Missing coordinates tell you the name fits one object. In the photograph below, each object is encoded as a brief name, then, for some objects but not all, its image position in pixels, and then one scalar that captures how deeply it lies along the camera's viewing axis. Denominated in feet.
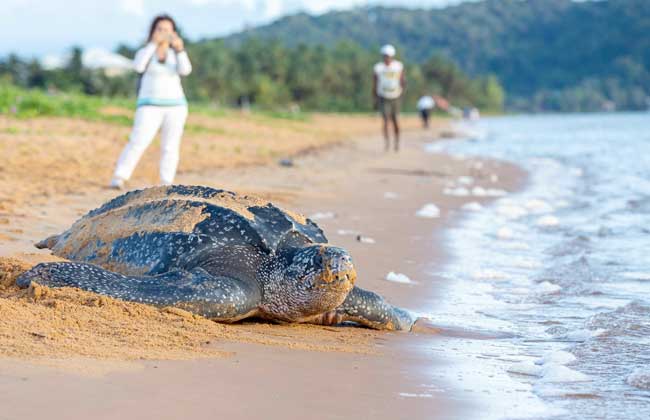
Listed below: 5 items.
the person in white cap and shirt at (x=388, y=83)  41.52
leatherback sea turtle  9.64
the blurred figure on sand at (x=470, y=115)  186.60
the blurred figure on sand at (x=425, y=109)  105.50
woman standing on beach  20.11
